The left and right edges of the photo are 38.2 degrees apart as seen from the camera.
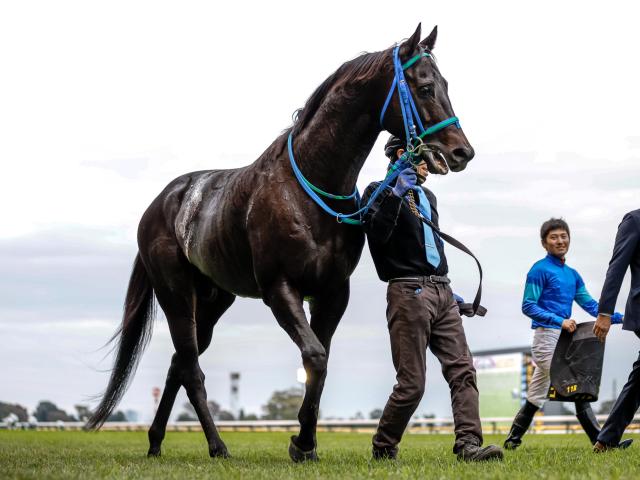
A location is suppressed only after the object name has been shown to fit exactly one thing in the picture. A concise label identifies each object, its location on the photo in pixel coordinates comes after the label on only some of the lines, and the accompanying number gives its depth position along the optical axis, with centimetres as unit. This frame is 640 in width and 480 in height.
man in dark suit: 682
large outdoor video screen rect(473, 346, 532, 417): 3647
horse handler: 651
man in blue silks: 857
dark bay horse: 643
